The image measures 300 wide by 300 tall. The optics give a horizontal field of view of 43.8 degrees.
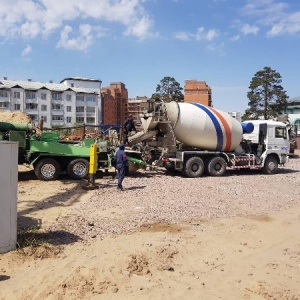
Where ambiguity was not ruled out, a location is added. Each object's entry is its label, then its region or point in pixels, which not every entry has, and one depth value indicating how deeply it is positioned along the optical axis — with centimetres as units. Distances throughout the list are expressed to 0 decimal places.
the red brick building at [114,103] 10100
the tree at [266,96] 4934
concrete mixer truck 1625
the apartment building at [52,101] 8038
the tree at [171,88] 6047
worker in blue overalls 1226
